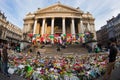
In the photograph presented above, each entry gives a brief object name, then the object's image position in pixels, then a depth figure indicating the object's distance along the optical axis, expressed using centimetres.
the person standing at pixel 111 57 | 240
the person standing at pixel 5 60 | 309
